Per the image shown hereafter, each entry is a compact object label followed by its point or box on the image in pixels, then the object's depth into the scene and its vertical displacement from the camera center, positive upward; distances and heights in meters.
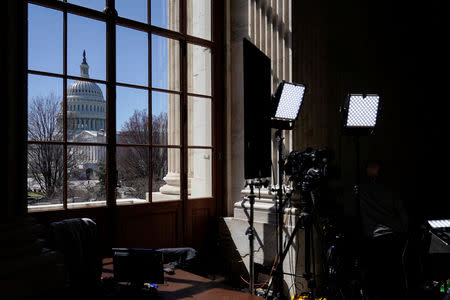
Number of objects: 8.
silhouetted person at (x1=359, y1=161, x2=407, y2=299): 3.76 -0.84
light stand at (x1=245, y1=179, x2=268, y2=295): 3.44 -0.66
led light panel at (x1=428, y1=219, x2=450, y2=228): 2.40 -0.44
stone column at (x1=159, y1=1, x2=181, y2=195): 4.20 +0.53
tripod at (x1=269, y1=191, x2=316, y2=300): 3.10 -0.58
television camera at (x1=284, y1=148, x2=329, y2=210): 3.12 -0.10
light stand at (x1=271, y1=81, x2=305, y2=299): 3.09 +0.44
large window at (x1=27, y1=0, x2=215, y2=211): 3.29 +0.62
